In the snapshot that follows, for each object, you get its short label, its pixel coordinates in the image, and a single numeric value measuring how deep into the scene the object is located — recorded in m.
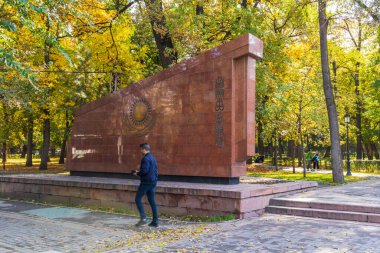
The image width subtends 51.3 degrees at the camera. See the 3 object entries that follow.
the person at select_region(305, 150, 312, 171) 30.75
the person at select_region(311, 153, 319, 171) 32.53
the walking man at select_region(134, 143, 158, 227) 9.02
